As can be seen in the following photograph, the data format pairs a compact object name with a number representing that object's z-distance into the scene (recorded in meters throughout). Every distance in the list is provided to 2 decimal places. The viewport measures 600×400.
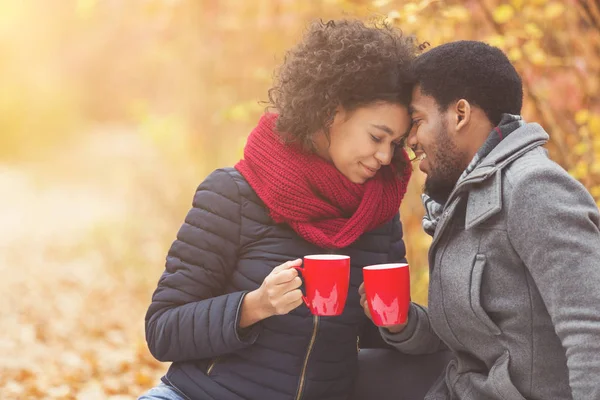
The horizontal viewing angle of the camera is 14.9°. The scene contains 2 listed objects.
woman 4.20
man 3.84
